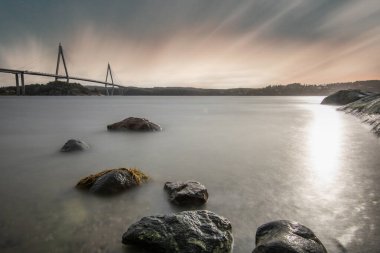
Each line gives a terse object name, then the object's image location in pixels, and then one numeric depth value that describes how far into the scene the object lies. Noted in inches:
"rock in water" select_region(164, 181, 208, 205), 230.2
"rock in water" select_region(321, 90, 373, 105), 1751.7
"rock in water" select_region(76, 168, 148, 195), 255.0
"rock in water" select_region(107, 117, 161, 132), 700.0
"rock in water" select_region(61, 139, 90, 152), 446.0
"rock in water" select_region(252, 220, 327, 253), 143.1
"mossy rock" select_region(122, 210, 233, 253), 156.2
